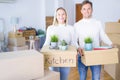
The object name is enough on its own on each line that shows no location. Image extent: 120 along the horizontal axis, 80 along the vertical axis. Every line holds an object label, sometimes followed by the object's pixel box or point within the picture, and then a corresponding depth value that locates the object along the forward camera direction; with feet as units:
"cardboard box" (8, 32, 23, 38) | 17.59
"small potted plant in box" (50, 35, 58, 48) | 6.44
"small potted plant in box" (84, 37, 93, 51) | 6.47
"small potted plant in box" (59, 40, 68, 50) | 6.16
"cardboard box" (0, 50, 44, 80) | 4.94
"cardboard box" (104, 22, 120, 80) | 10.52
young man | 7.02
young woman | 6.84
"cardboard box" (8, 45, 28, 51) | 17.23
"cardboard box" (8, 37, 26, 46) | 17.38
